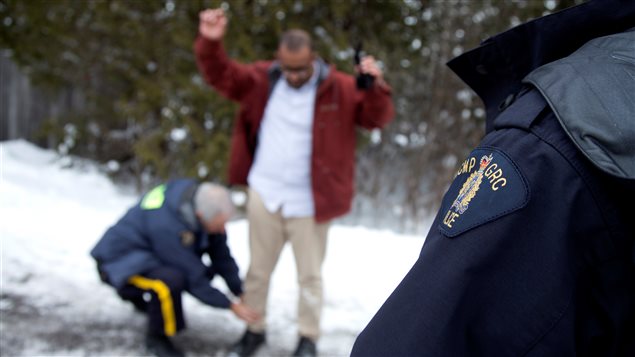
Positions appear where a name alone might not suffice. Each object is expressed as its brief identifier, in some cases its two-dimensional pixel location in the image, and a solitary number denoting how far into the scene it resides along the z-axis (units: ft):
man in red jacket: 12.25
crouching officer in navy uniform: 12.08
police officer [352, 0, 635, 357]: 3.31
